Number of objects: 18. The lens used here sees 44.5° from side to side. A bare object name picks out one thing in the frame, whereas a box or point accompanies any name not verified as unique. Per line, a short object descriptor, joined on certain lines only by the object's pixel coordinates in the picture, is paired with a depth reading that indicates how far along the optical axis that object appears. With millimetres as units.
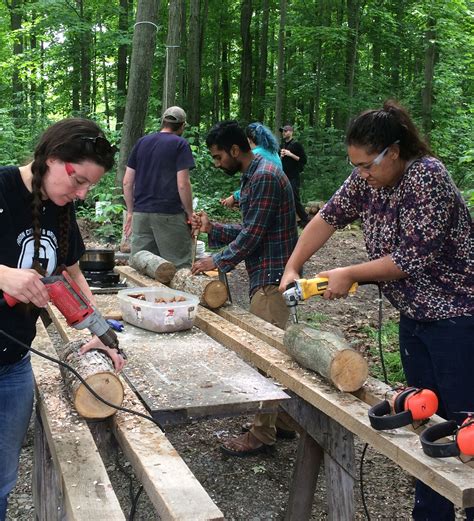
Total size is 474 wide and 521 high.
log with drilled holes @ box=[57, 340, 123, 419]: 2432
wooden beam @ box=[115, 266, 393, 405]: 2736
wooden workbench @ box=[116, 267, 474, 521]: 2037
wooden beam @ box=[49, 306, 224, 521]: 1780
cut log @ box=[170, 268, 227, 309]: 4301
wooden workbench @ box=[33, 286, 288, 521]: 1882
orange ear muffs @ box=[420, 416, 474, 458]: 1959
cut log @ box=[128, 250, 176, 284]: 5086
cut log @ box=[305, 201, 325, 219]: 13991
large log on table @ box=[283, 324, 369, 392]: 2723
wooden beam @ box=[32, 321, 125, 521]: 1867
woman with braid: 2207
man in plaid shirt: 3961
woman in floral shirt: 2580
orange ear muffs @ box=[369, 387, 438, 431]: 2244
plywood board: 2568
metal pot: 4824
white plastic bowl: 3625
